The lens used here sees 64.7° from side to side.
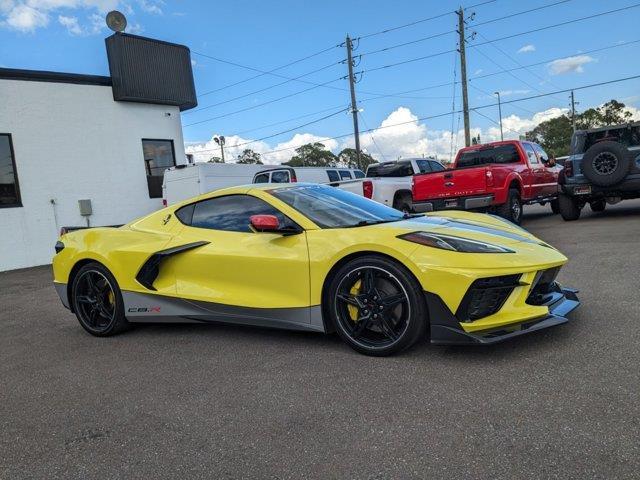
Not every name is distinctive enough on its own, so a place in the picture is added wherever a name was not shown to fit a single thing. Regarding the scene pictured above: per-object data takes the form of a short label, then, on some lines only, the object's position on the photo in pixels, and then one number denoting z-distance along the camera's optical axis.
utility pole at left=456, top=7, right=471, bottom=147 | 28.12
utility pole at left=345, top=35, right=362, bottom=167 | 29.70
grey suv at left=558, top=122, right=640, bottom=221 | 9.31
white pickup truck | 11.34
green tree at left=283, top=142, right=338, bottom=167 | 84.00
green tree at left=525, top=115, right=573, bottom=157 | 81.54
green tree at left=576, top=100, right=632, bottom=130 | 69.88
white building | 12.49
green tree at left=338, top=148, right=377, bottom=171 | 83.12
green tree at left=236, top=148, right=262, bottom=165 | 81.89
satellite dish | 14.44
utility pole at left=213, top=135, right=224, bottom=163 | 61.38
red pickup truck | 9.78
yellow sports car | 3.28
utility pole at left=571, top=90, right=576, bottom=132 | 70.74
